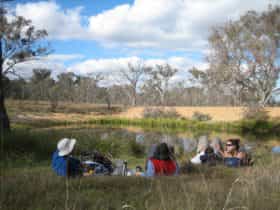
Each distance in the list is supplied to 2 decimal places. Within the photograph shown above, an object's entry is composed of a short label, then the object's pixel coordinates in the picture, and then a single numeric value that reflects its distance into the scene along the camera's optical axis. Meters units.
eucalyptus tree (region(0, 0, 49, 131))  12.84
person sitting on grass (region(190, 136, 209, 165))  6.05
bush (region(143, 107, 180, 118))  35.94
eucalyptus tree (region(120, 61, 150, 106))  60.41
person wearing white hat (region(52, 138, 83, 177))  3.97
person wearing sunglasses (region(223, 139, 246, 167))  5.47
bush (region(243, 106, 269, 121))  27.58
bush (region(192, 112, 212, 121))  33.75
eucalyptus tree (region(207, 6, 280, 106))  28.50
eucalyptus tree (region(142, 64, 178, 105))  58.31
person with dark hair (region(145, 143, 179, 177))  4.25
